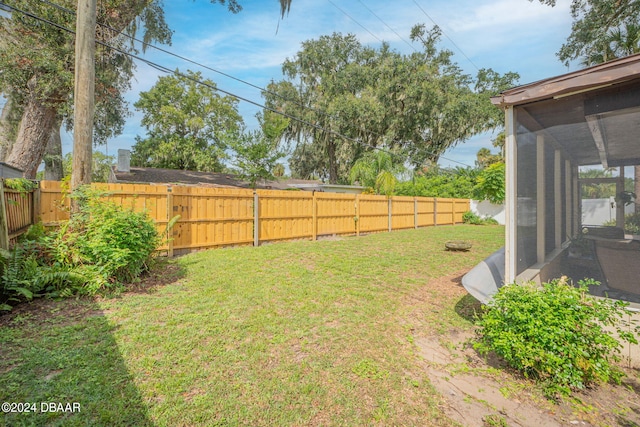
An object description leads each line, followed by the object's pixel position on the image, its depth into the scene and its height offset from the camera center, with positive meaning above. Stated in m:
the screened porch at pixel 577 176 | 2.76 +0.51
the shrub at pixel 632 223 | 2.99 -0.07
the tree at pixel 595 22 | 9.64 +6.64
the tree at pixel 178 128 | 21.23 +6.39
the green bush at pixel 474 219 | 17.27 -0.23
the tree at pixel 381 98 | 21.00 +8.55
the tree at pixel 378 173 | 13.77 +2.28
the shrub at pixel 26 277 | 3.44 -0.80
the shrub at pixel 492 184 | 15.56 +1.70
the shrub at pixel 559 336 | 2.28 -0.96
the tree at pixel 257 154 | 16.28 +3.36
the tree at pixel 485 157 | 27.99 +5.95
